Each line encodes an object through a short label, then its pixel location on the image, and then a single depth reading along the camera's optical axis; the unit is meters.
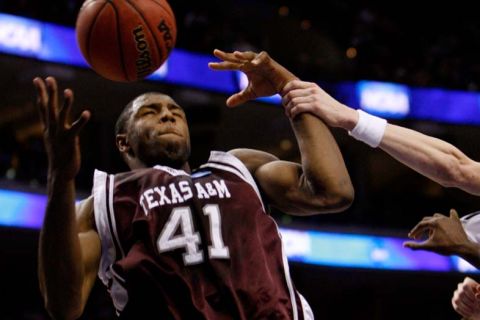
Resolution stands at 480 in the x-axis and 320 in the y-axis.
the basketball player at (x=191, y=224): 2.63
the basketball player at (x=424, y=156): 2.90
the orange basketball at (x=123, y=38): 3.34
